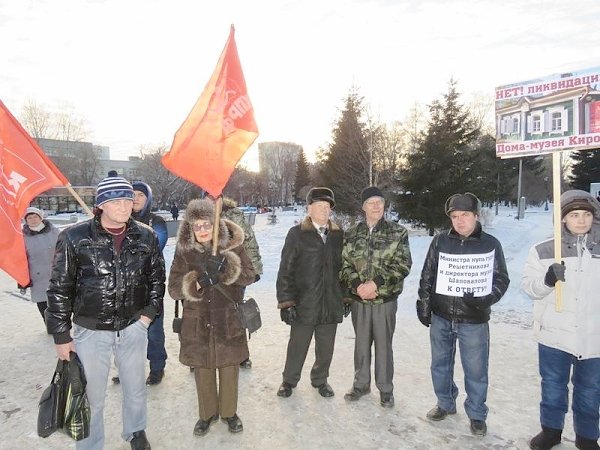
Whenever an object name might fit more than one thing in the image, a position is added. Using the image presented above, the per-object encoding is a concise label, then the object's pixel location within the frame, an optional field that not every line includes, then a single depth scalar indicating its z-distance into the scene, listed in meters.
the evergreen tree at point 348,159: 20.05
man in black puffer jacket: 2.80
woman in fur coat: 3.35
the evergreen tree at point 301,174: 61.88
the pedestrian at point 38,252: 5.93
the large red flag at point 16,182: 3.55
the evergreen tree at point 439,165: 18.23
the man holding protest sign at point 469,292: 3.43
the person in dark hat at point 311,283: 4.00
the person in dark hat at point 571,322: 3.01
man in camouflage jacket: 3.88
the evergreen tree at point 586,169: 32.67
